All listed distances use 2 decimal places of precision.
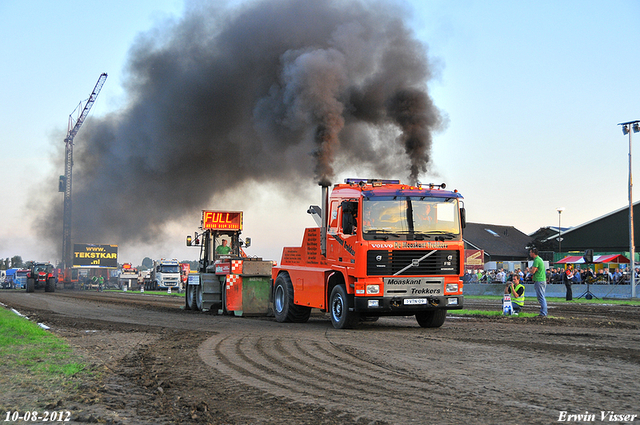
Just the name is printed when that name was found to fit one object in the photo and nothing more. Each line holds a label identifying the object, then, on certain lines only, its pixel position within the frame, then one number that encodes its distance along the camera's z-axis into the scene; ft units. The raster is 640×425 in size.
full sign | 70.54
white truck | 173.47
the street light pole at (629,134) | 106.01
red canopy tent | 127.03
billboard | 234.58
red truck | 41.86
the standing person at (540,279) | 52.85
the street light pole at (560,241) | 172.51
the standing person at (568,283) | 91.95
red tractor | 157.17
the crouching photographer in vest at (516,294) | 56.08
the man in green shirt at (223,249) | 70.64
